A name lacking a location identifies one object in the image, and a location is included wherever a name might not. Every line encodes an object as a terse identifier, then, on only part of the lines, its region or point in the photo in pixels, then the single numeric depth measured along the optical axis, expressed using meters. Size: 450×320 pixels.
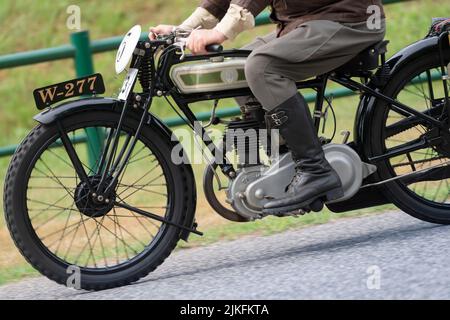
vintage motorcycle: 10.70
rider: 10.72
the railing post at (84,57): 16.17
